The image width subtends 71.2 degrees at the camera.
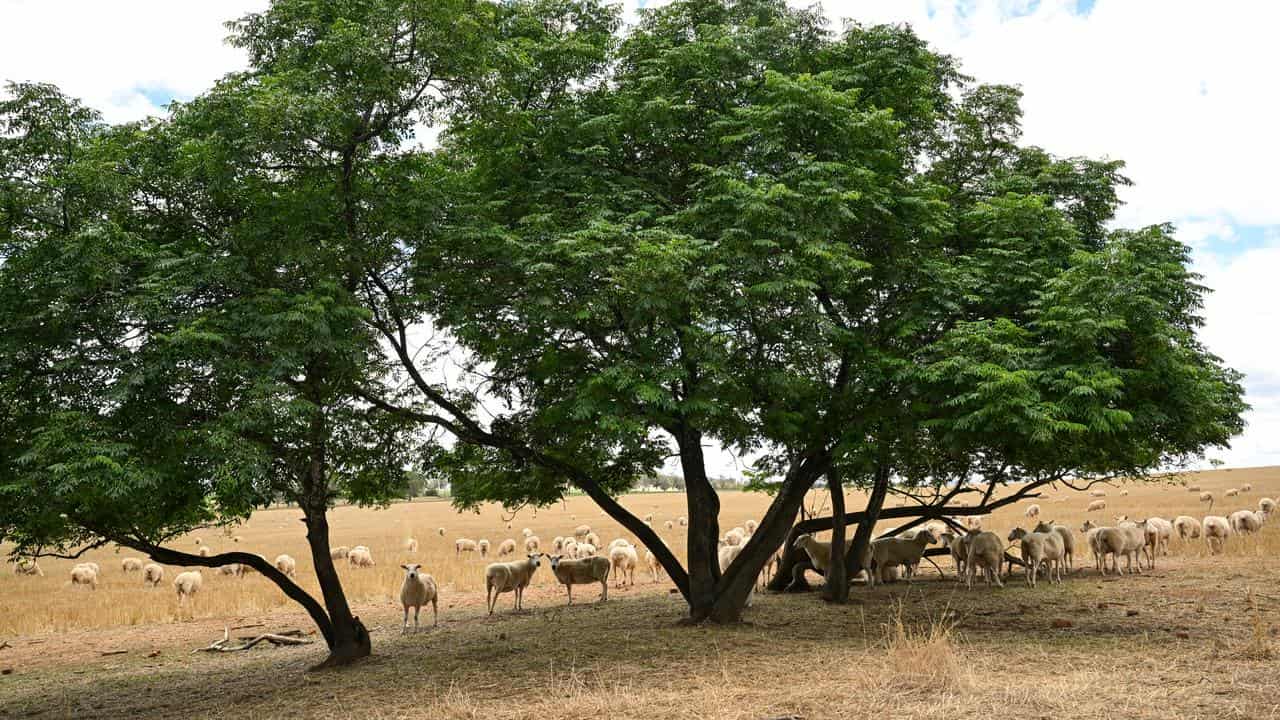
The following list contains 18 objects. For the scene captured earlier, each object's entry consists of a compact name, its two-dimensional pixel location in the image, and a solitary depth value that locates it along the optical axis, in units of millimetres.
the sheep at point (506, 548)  34059
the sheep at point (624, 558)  24469
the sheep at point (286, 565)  29500
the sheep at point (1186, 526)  26548
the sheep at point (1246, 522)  28458
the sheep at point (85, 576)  29922
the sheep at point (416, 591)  17734
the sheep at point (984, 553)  20312
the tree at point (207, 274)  10016
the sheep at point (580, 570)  20641
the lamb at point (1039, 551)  20203
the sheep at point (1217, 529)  25031
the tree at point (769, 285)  11797
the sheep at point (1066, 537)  21641
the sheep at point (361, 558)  32875
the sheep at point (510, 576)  19609
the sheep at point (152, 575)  30094
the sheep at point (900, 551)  21938
